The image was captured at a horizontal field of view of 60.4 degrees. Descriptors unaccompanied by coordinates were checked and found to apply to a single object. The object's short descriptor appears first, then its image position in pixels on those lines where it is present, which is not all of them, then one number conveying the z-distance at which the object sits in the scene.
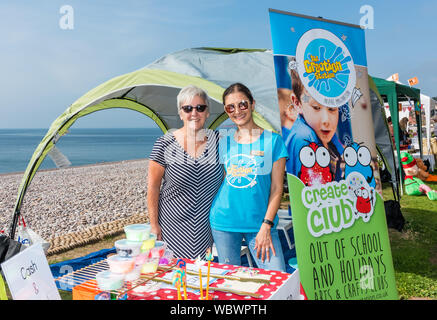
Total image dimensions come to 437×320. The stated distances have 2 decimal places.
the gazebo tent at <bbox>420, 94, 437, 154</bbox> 12.53
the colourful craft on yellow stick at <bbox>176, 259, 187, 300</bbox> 1.76
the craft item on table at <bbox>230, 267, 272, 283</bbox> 2.01
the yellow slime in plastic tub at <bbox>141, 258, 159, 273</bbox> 2.05
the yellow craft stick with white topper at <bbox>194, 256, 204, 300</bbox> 2.20
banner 2.64
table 1.80
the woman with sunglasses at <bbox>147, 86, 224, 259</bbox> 2.60
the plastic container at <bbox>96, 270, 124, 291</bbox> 1.81
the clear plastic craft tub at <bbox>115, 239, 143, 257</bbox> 1.92
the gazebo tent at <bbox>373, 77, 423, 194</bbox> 8.07
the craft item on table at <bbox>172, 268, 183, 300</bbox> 1.74
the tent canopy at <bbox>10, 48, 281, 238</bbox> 3.44
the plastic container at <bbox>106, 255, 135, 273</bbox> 1.86
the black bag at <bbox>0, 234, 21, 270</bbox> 3.40
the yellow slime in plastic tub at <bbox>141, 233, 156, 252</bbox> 1.99
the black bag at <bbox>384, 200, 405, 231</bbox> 6.07
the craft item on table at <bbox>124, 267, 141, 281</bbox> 1.92
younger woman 2.48
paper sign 1.58
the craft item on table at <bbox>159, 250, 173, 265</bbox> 2.20
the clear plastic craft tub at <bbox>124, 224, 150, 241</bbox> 1.95
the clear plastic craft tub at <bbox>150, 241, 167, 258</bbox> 2.06
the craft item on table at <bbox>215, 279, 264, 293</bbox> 1.86
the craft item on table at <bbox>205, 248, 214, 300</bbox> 1.78
